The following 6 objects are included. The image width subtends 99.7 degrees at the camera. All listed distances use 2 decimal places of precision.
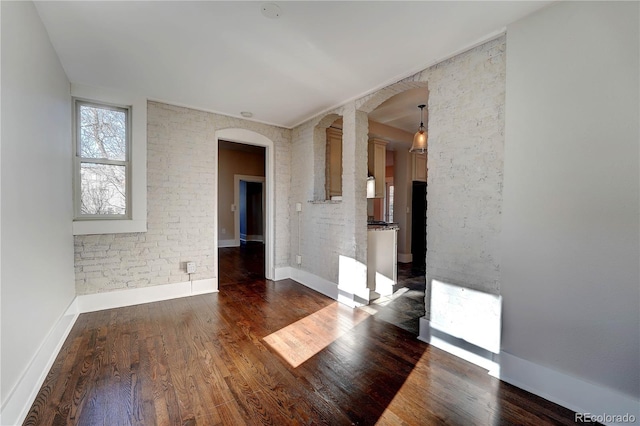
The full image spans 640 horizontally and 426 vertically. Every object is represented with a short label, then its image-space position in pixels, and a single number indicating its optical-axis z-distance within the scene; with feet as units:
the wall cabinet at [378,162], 18.47
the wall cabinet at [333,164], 15.23
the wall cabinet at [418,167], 21.44
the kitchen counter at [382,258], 12.97
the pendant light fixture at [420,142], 13.35
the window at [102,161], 10.93
